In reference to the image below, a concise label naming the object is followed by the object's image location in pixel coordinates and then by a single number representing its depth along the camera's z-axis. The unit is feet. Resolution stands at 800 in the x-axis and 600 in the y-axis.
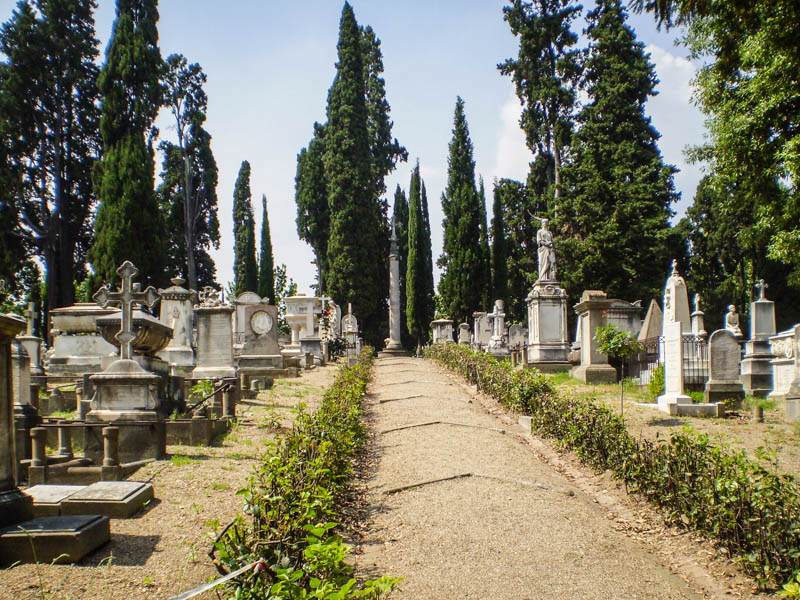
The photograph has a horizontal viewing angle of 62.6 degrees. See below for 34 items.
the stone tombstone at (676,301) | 38.34
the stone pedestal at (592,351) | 51.06
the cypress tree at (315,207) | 132.26
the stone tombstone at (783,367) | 44.60
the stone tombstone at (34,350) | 45.06
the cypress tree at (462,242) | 123.75
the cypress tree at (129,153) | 87.92
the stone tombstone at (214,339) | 45.57
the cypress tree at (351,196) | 118.52
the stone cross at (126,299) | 26.45
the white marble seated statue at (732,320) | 74.43
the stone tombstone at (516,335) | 97.53
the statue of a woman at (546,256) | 67.36
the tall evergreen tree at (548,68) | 110.93
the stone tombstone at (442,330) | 112.37
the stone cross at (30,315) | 51.42
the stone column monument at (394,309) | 104.88
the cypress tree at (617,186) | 97.86
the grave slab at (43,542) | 12.38
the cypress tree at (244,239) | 142.72
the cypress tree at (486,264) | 125.47
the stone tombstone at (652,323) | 62.95
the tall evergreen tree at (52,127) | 96.53
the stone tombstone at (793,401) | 32.53
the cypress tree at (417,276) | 132.98
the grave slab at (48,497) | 15.03
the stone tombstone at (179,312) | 52.89
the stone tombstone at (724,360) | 38.73
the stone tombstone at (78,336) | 50.65
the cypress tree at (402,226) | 143.74
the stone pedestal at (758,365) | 51.39
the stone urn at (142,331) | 27.91
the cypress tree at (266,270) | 141.59
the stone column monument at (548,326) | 62.59
